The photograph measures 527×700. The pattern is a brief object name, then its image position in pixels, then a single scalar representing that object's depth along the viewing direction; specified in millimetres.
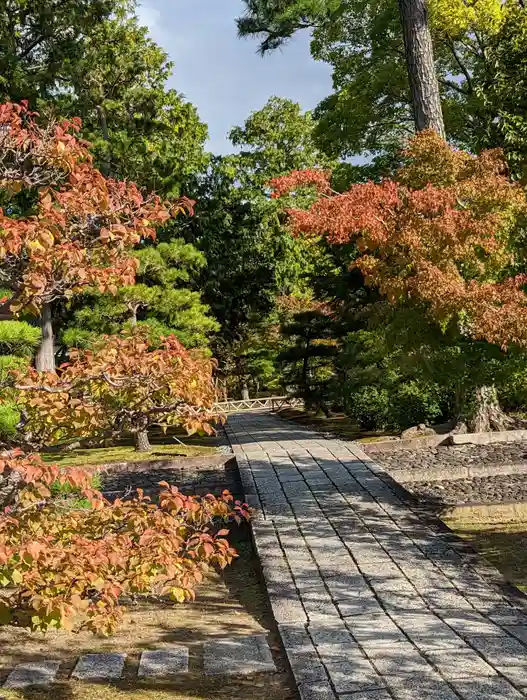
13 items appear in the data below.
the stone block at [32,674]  4543
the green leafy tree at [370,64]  17828
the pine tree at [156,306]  16125
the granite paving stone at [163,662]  4660
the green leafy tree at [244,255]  29953
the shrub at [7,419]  10961
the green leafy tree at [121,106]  17562
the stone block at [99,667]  4629
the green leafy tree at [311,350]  19734
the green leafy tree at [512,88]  11312
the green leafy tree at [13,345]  11039
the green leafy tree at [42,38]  15938
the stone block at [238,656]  4641
